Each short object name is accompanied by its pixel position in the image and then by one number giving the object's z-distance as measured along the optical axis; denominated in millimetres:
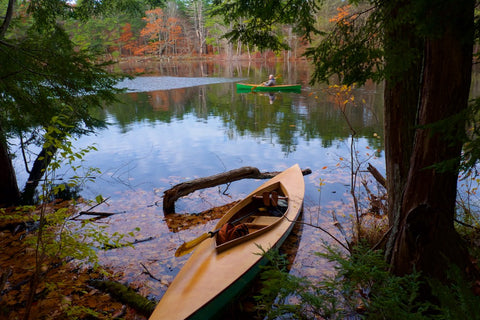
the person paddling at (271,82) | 20594
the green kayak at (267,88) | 20156
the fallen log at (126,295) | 3670
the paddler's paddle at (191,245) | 4191
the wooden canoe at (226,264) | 3332
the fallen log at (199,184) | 6547
